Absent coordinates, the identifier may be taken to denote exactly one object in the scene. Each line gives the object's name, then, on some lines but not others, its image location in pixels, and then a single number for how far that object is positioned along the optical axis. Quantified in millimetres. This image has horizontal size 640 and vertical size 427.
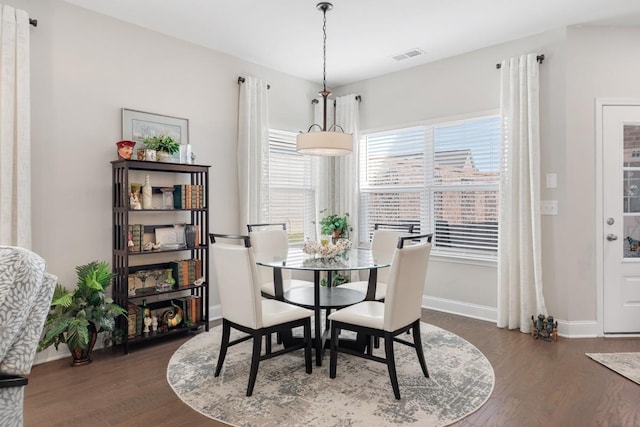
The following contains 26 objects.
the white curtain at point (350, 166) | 5203
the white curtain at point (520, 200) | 3711
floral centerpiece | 3108
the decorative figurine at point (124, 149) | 3361
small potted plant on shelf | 3546
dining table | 2812
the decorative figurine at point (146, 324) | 3480
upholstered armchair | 1359
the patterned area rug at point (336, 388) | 2258
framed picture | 3564
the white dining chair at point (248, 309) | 2510
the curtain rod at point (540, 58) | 3717
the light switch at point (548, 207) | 3715
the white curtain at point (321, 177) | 5312
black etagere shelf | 3301
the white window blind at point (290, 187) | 4953
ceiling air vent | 4227
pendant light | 2998
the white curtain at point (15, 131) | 2803
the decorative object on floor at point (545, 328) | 3561
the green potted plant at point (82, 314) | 2838
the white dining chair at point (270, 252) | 3557
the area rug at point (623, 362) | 2773
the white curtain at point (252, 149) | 4391
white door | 3662
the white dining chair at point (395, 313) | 2467
